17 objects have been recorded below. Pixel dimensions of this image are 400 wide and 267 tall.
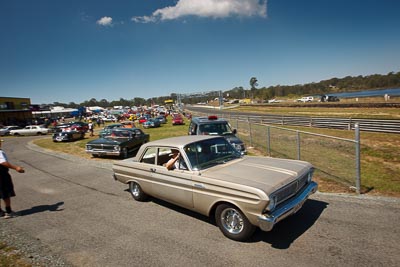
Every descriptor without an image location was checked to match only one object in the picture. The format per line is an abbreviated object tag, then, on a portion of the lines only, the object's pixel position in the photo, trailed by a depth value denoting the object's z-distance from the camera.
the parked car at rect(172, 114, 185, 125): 33.19
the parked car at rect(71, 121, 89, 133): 24.15
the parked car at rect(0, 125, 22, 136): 33.19
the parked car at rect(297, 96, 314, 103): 67.18
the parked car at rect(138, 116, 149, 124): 38.81
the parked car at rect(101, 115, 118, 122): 54.94
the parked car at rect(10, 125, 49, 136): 31.84
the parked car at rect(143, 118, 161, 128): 31.70
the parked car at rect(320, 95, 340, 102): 54.53
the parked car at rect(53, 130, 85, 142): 21.00
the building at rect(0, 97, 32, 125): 48.66
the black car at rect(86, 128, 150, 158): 12.34
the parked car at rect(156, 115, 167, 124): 35.73
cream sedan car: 3.71
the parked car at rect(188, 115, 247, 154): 10.74
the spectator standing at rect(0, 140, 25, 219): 5.35
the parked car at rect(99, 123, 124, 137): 20.31
